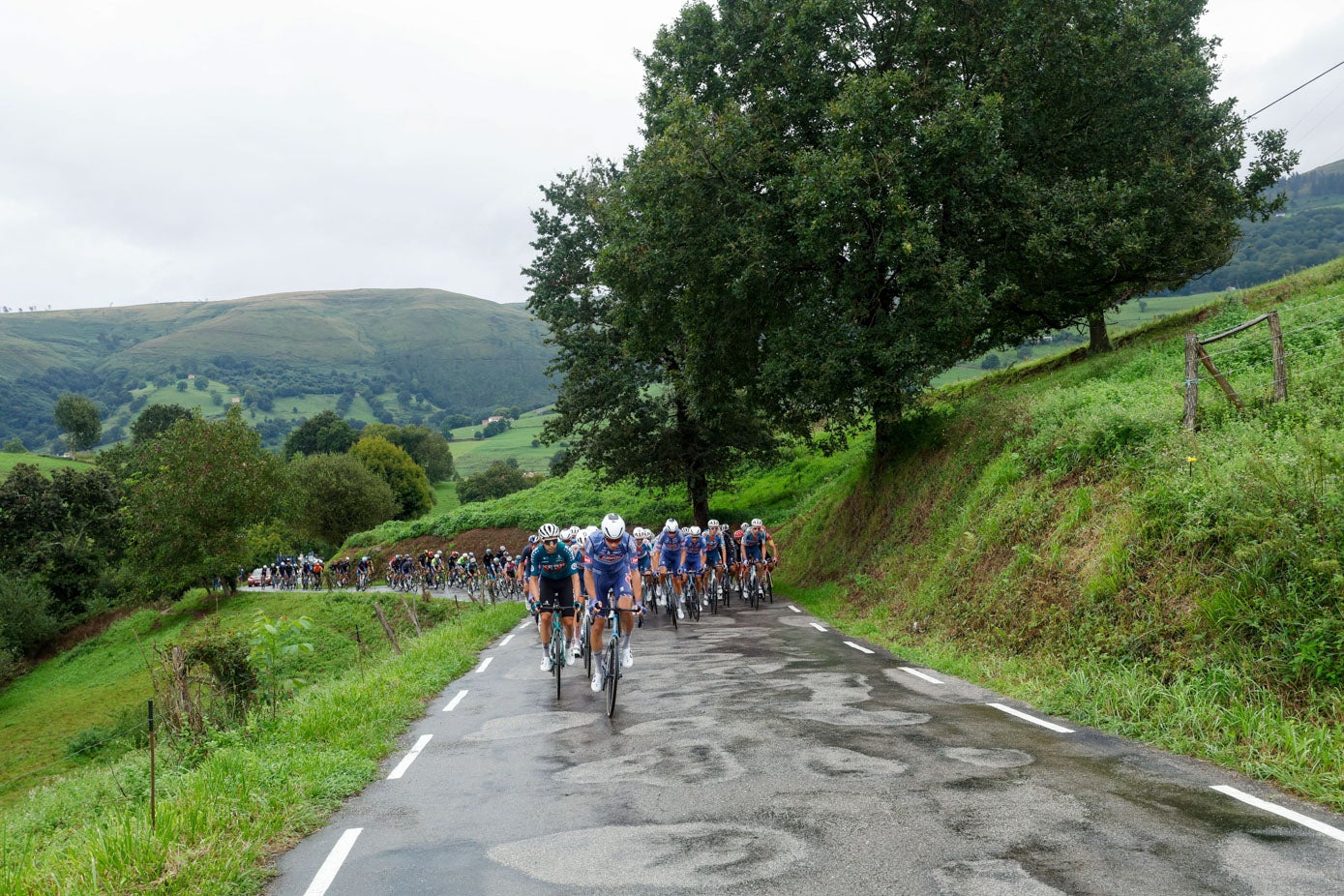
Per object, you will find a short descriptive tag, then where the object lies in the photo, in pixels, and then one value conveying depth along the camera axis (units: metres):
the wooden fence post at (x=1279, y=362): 10.48
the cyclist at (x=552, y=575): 10.79
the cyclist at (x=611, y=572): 9.91
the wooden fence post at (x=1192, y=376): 10.91
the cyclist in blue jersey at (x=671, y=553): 19.17
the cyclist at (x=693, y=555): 19.56
